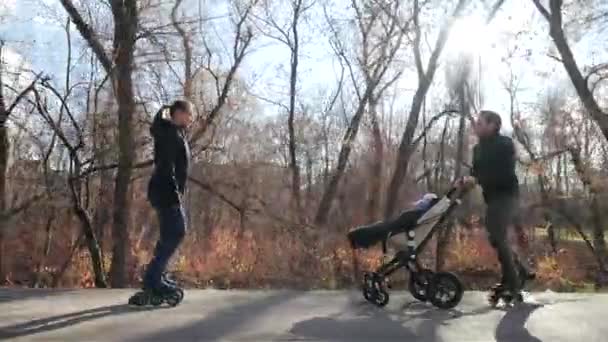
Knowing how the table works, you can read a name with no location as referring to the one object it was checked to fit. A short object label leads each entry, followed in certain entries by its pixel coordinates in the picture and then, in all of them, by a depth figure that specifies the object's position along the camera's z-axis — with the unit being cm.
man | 674
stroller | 691
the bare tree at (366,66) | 2670
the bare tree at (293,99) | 2912
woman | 653
